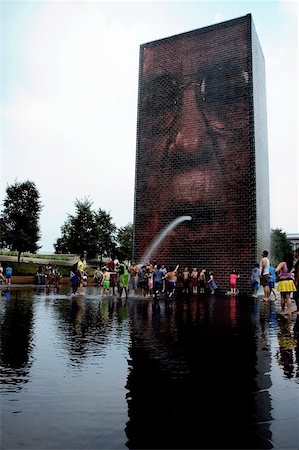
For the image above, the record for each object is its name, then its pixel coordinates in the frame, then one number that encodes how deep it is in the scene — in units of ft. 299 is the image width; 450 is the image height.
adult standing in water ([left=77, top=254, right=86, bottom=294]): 56.51
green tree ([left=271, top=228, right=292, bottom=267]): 208.13
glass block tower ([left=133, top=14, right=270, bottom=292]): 78.33
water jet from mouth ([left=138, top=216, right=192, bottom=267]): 82.94
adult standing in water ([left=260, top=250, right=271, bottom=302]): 48.91
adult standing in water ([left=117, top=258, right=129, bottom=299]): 55.77
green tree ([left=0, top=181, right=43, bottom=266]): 120.16
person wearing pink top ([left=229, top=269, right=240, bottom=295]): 72.95
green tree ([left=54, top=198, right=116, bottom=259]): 143.33
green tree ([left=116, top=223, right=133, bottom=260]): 184.14
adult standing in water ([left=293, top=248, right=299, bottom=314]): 33.30
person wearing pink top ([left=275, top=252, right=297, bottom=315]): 34.47
